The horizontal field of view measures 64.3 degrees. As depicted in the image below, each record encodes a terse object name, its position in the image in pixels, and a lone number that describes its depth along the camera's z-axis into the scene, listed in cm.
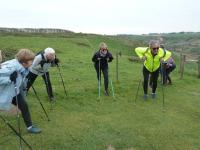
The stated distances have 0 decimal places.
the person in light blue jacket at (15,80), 444
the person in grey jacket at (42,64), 605
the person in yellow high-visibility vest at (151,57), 736
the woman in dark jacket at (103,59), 761
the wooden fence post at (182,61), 1154
